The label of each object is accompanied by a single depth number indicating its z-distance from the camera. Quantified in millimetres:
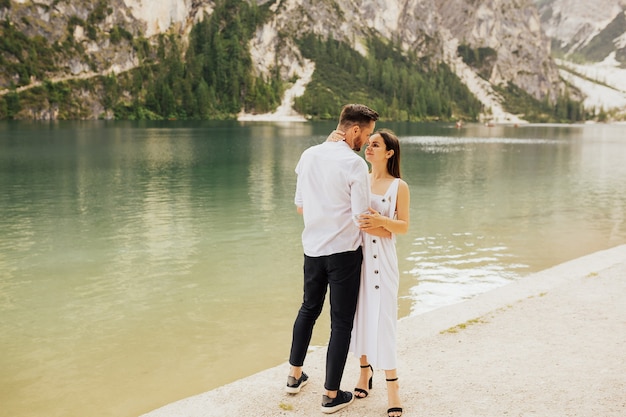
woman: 7094
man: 6793
